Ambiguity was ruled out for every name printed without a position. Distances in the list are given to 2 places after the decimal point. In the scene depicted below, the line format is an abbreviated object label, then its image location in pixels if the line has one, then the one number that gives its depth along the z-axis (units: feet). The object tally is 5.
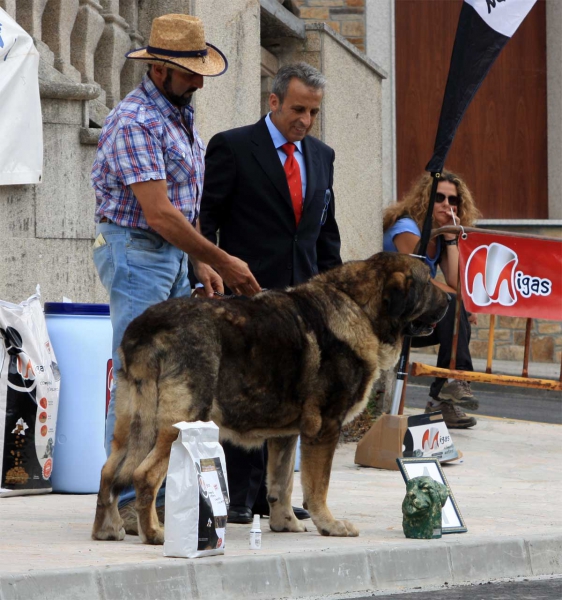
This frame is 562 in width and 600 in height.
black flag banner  51.61
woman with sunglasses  58.72
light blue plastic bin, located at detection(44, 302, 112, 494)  43.83
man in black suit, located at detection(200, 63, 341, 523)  38.70
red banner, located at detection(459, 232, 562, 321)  58.57
